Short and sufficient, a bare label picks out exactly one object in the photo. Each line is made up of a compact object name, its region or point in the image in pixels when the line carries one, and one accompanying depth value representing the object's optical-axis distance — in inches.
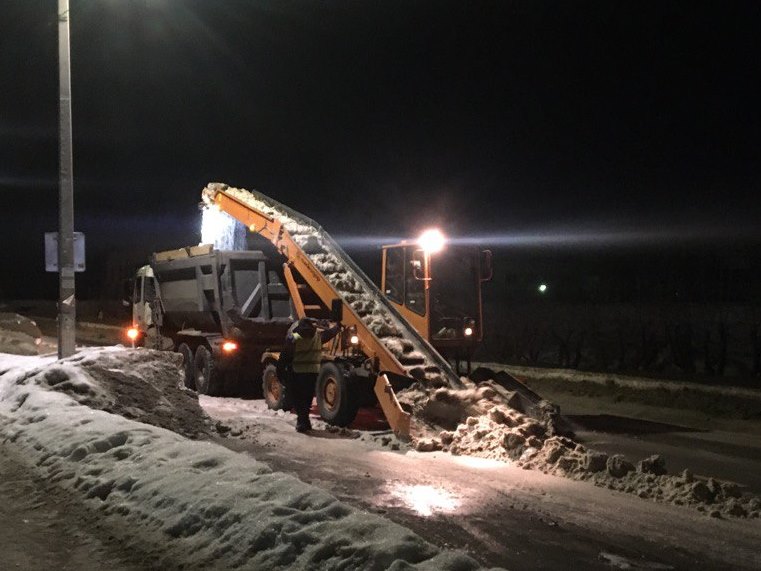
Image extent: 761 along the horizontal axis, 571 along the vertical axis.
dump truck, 583.8
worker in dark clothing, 465.1
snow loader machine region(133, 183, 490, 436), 457.4
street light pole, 543.5
